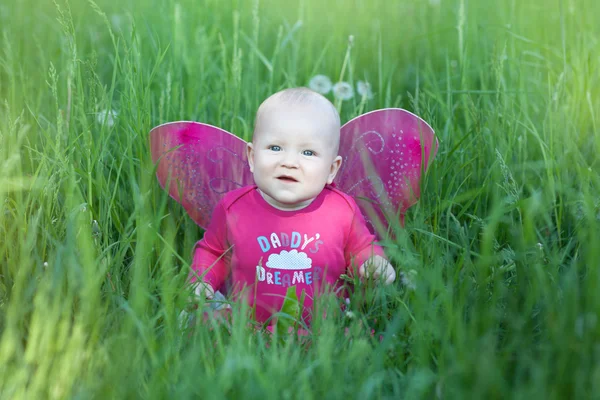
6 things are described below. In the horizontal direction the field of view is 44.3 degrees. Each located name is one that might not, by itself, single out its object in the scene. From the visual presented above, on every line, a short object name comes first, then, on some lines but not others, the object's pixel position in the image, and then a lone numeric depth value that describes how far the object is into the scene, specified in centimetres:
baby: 202
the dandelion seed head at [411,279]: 178
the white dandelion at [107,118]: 225
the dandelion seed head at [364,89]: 278
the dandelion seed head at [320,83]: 288
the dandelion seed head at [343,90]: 275
